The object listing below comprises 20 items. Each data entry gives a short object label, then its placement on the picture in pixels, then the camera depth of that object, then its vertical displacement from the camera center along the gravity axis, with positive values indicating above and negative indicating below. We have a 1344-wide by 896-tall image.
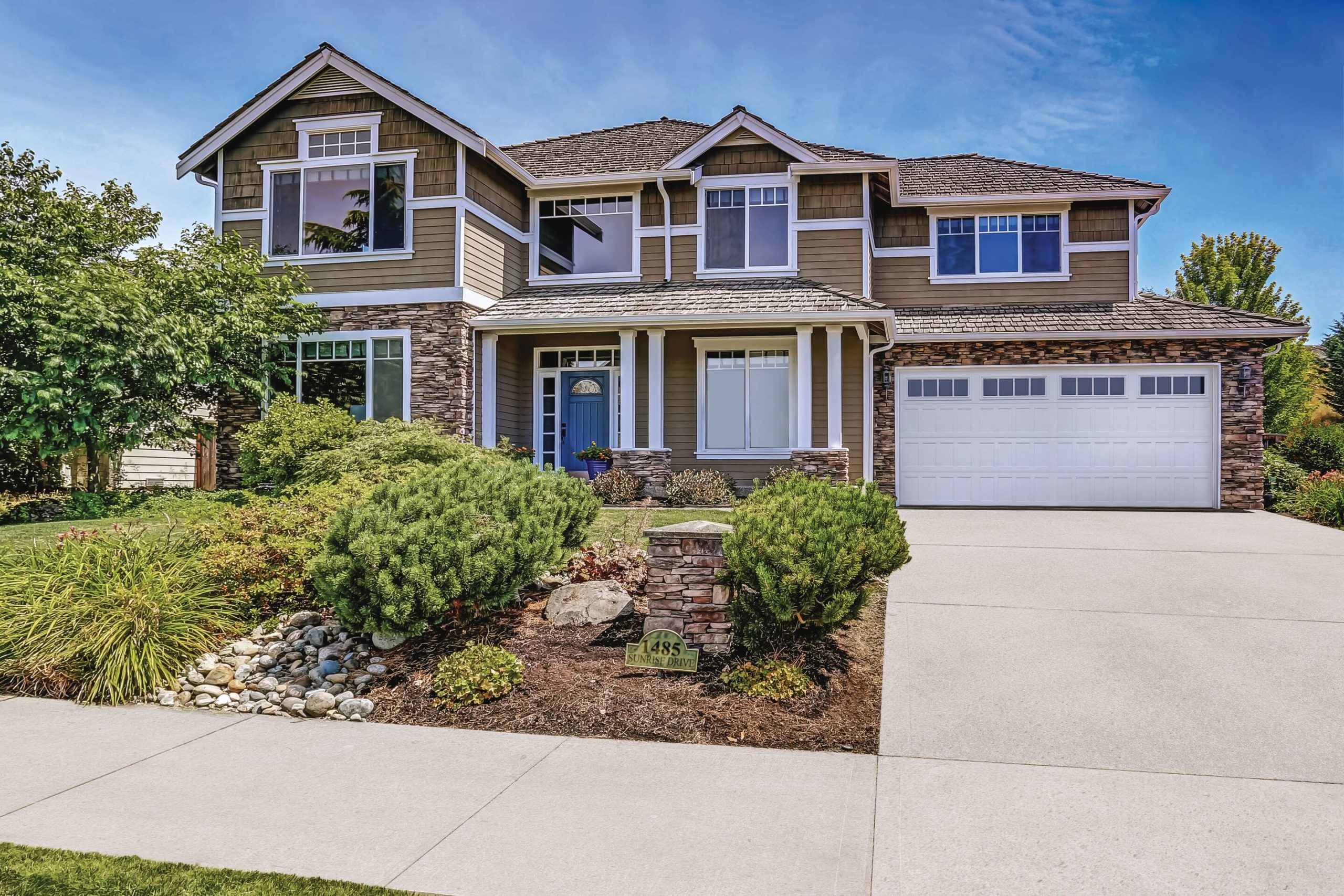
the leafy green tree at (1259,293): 23.92 +4.66
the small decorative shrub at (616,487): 13.93 -0.50
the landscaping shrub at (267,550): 7.19 -0.79
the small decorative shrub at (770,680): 5.61 -1.45
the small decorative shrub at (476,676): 5.75 -1.47
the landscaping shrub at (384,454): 11.38 +0.02
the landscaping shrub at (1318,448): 15.94 +0.18
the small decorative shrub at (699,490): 13.95 -0.54
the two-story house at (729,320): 14.51 +2.27
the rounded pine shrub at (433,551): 6.00 -0.68
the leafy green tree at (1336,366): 21.50 +2.27
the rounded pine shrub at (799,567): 5.60 -0.73
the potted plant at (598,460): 15.08 -0.08
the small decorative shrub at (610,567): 8.00 -1.05
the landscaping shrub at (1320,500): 12.77 -0.65
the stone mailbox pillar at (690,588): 6.22 -0.94
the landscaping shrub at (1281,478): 15.05 -0.34
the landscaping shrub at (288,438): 13.10 +0.26
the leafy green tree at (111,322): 11.70 +1.89
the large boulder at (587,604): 7.02 -1.20
